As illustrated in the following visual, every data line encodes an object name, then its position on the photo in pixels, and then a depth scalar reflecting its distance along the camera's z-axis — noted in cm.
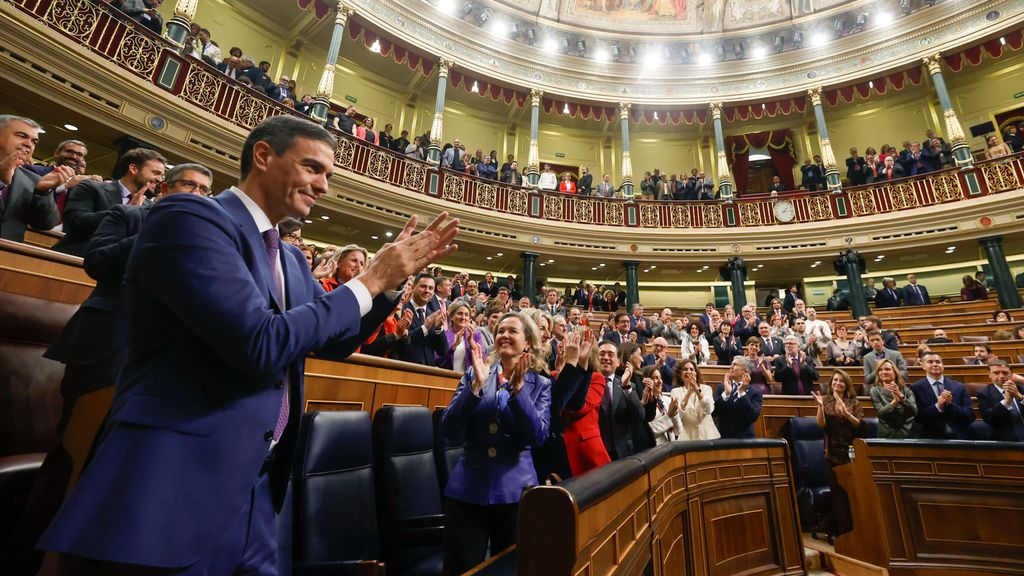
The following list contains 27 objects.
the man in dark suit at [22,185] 210
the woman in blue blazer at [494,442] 160
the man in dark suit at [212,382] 66
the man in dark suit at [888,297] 915
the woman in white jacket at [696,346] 649
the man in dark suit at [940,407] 390
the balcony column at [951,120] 955
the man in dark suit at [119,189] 218
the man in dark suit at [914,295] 886
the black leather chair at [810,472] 352
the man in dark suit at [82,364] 102
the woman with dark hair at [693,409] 351
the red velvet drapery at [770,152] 1293
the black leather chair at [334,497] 154
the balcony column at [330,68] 837
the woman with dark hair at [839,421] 371
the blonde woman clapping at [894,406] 388
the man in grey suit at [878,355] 530
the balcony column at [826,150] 1072
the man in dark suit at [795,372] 523
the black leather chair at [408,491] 180
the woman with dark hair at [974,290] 874
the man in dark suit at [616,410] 271
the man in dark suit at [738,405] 367
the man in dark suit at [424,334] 350
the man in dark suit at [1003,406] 372
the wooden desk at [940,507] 287
